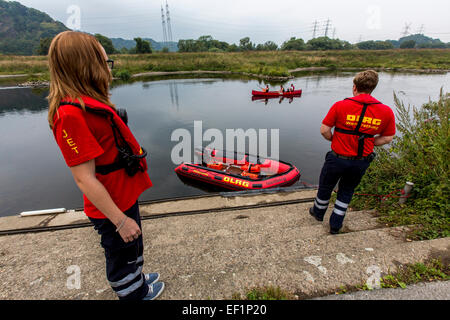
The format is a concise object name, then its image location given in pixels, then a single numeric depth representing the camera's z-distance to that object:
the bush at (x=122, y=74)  37.74
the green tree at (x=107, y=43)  58.30
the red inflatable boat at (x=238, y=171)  7.12
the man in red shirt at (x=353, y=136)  2.29
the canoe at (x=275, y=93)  22.47
